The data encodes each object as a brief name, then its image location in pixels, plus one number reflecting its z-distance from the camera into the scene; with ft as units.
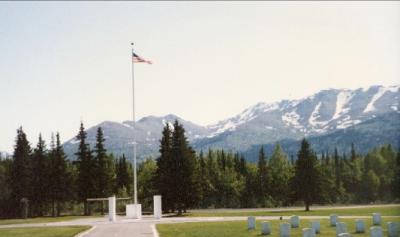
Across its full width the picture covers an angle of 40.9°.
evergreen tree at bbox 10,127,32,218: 281.13
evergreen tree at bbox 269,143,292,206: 359.03
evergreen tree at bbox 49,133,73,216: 286.87
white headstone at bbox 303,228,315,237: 75.53
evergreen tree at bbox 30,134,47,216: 290.76
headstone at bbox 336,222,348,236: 87.85
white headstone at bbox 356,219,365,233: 99.09
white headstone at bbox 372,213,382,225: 111.56
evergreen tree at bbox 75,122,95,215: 273.13
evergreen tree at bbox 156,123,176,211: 224.74
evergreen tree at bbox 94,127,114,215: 276.82
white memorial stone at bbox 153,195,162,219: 184.14
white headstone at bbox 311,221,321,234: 101.96
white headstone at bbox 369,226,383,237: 74.90
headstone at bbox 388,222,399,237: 82.17
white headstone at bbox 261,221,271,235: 103.76
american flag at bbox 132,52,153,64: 173.99
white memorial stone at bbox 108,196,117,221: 176.23
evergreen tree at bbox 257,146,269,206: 369.11
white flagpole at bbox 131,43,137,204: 182.91
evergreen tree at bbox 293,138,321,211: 239.30
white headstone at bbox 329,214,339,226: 117.91
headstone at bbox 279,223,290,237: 94.02
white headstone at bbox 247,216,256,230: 116.57
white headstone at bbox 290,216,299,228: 117.69
